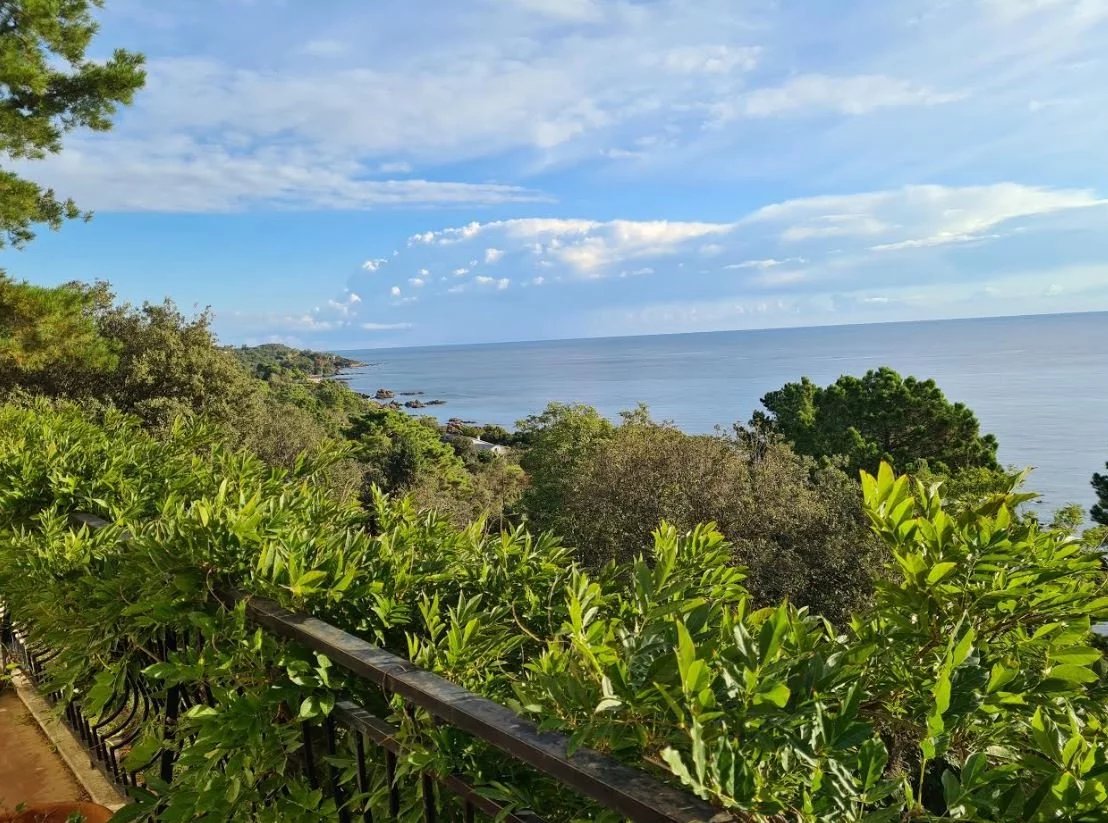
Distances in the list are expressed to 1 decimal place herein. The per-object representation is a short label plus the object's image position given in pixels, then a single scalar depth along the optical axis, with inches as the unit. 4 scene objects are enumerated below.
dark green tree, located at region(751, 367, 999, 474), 1124.5
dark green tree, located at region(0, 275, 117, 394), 366.9
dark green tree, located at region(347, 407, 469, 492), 1310.3
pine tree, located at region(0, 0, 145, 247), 347.3
